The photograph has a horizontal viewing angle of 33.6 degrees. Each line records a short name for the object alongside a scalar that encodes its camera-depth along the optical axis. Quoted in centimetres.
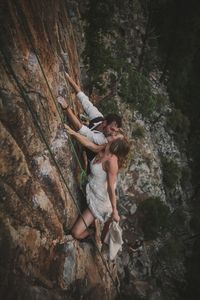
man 566
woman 550
